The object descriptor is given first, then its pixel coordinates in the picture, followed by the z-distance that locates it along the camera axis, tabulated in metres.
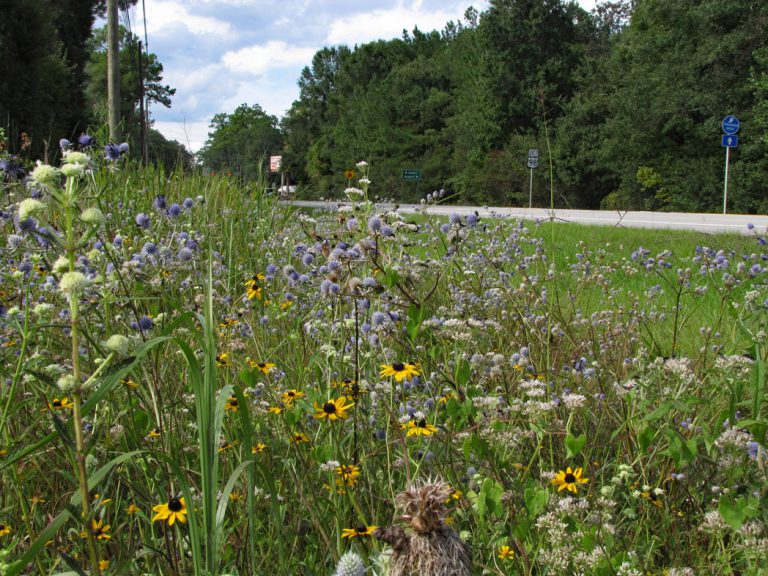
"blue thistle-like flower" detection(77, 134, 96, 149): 3.65
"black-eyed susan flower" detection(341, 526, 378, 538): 1.63
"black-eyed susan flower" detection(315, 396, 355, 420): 1.85
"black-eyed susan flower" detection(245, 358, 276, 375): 2.24
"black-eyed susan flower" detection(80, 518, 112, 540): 1.68
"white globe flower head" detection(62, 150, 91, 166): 1.14
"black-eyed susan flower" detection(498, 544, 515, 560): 1.71
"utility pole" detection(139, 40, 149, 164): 19.58
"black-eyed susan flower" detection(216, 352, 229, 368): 2.41
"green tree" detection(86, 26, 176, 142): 47.88
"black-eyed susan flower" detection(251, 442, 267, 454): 2.09
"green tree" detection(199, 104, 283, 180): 77.94
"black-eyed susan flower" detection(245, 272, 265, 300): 3.00
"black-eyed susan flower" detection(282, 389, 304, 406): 2.17
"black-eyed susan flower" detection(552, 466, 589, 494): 1.76
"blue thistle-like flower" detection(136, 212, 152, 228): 3.13
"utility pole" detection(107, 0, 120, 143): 12.56
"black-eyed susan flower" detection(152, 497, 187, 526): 1.53
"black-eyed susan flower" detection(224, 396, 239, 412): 2.12
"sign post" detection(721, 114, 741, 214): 21.33
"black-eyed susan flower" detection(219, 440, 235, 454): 2.10
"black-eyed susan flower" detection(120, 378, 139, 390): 2.01
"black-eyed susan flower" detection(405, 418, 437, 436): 1.78
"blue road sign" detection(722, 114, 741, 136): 21.33
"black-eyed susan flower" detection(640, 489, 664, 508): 1.82
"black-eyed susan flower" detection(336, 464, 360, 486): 1.83
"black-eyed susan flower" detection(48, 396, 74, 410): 2.03
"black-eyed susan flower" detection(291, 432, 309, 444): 2.04
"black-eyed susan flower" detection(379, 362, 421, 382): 1.95
